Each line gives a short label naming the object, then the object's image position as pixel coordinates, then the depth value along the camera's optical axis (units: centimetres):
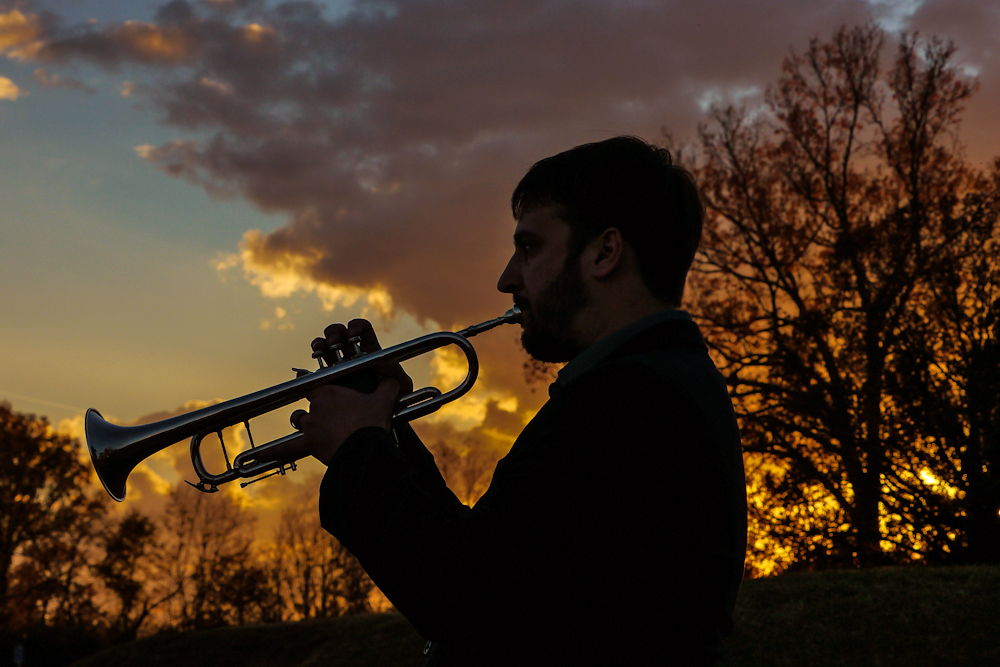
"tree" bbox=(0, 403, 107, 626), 3175
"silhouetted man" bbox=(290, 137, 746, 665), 197
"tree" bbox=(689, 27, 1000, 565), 1617
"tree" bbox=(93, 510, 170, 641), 3369
